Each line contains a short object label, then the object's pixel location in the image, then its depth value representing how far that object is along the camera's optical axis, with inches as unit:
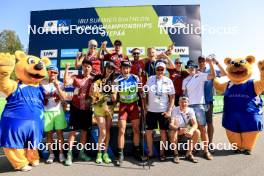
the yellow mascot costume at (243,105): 244.8
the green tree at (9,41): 1633.9
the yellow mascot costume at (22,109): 204.7
